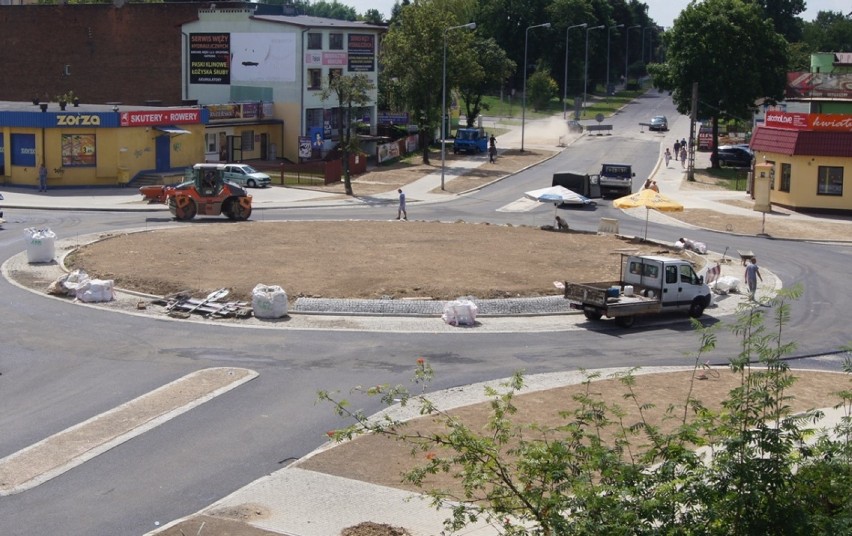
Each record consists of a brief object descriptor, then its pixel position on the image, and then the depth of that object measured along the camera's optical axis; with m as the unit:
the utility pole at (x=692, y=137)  70.88
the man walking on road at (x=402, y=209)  49.93
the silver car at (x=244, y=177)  62.09
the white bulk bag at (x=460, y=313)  31.09
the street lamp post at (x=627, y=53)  155.62
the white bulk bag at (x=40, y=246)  37.25
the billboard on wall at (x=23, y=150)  58.19
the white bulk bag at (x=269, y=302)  30.80
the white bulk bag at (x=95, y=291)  32.44
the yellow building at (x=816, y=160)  57.66
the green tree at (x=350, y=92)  62.38
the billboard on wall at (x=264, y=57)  75.50
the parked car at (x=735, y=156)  80.19
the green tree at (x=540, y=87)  110.56
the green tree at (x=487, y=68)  94.50
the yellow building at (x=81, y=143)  57.97
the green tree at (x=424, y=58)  75.94
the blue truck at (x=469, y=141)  83.88
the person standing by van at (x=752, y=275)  34.84
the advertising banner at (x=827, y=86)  67.50
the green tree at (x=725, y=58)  76.88
